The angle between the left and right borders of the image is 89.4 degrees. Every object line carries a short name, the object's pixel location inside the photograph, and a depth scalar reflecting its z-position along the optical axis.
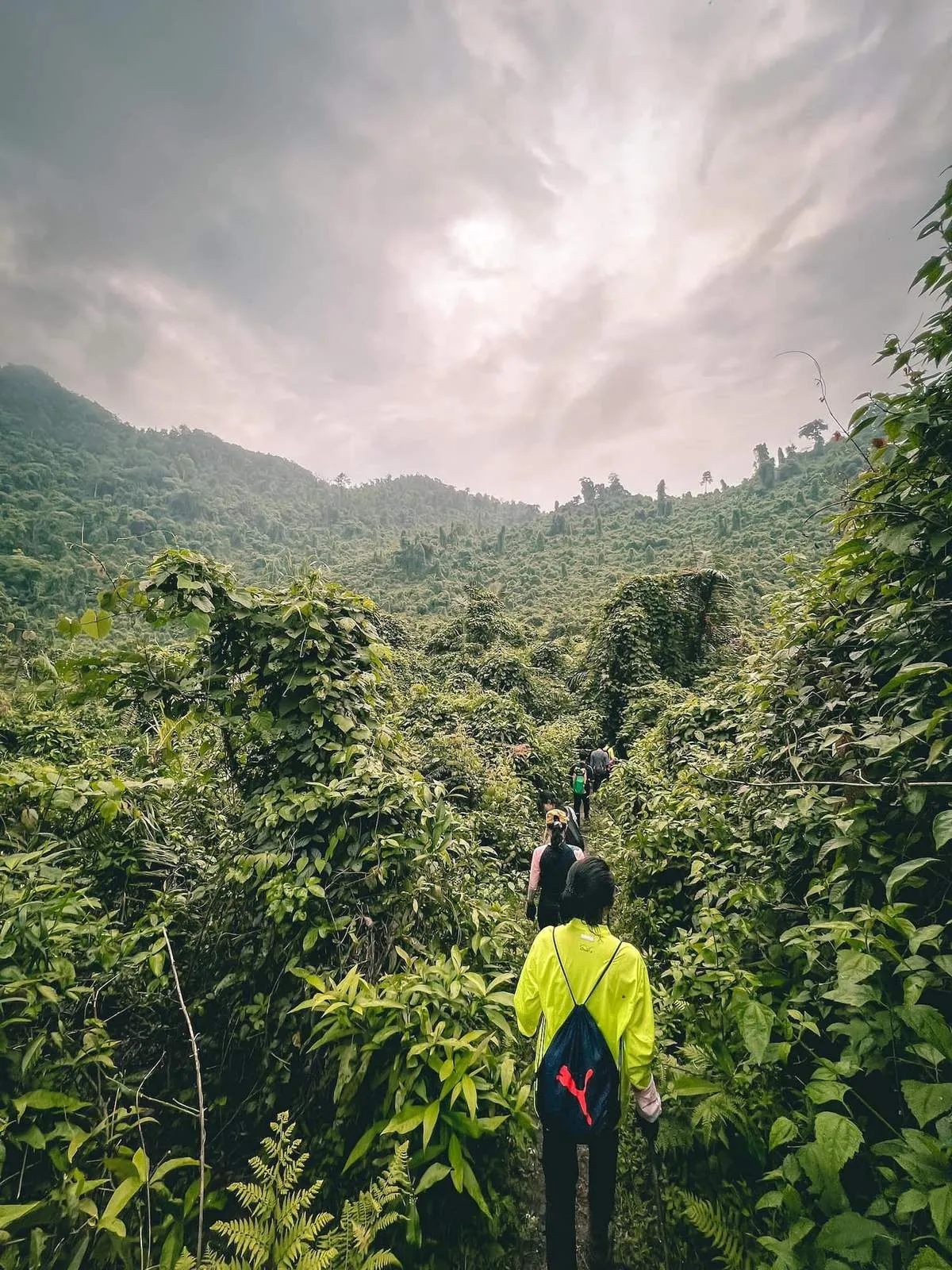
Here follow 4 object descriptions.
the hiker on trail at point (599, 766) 8.96
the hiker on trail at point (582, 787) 7.62
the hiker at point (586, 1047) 2.05
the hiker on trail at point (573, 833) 4.90
